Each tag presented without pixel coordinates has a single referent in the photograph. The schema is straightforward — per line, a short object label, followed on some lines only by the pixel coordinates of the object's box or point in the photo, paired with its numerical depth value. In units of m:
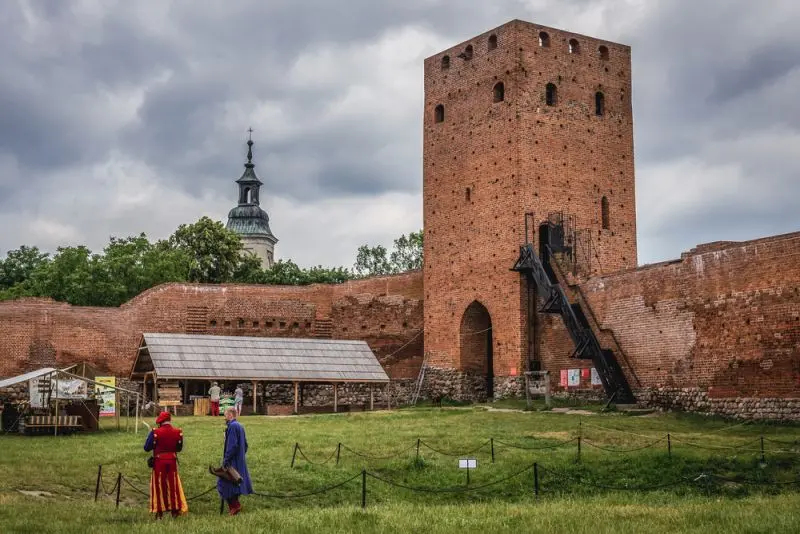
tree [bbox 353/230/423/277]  55.12
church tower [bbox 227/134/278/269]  77.62
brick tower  30.22
